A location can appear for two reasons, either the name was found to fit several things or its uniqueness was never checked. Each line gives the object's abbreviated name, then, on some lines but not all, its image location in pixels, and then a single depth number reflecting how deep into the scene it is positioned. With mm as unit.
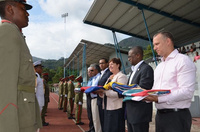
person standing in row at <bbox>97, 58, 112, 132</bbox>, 4397
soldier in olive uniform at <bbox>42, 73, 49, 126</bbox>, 6984
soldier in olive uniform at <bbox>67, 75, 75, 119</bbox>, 8484
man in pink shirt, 1799
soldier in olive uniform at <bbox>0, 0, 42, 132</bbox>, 1225
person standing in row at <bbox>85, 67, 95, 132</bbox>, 5294
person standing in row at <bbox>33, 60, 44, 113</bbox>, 4558
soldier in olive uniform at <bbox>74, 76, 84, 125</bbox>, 6742
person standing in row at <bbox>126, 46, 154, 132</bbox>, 2533
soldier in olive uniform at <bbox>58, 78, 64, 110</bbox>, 11309
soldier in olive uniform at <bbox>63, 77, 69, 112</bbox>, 10266
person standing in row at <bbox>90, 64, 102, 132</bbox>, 4691
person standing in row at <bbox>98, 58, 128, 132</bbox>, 3339
